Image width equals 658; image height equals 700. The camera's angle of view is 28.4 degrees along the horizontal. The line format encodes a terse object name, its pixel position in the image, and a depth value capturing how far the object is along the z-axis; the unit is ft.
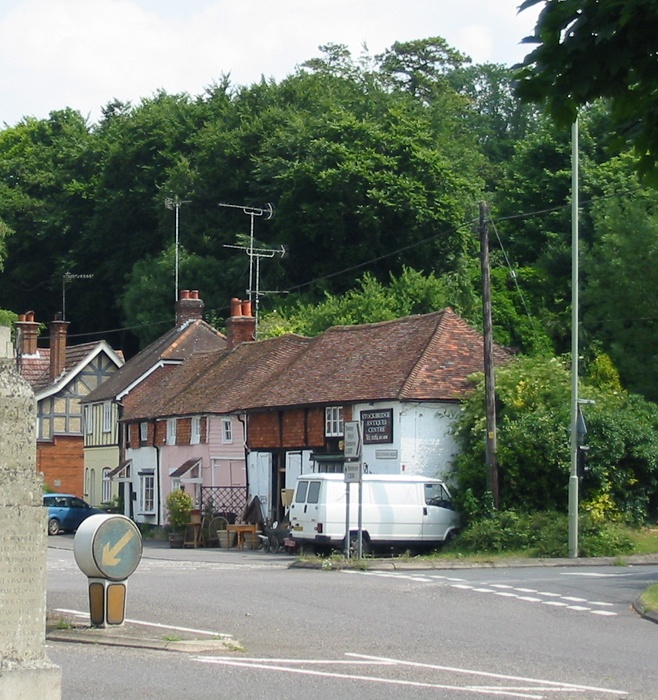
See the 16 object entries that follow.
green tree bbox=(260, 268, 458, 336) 186.09
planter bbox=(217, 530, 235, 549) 131.23
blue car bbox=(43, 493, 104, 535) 167.02
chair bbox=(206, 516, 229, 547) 135.95
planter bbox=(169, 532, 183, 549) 137.08
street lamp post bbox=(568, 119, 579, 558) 101.81
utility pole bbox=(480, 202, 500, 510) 108.99
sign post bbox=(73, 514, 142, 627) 49.75
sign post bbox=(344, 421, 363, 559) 92.73
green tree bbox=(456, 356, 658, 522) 111.45
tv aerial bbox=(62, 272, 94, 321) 231.71
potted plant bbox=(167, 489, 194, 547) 140.36
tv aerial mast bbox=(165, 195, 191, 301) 211.20
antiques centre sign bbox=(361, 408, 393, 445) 122.62
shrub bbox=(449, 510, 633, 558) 103.76
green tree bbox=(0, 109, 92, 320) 248.11
